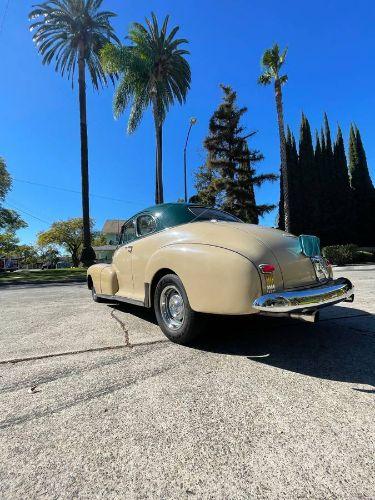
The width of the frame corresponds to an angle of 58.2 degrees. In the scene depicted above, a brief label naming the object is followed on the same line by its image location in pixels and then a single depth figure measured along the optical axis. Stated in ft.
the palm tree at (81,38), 71.00
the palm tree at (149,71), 68.74
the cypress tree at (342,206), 108.58
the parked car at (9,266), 159.78
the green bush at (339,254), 73.46
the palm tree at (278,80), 72.33
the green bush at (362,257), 78.74
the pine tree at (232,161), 87.66
